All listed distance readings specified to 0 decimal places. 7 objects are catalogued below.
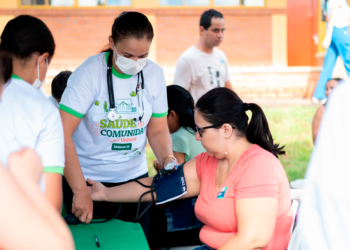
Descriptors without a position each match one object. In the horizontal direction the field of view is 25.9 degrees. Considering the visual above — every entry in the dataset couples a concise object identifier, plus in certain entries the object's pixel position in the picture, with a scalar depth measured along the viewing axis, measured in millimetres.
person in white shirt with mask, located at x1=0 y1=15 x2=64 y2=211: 2132
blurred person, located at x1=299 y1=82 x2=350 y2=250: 1571
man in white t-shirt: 4583
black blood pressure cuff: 2844
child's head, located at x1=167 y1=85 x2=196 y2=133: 3384
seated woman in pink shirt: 2533
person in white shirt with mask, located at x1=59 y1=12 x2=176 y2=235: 2759
